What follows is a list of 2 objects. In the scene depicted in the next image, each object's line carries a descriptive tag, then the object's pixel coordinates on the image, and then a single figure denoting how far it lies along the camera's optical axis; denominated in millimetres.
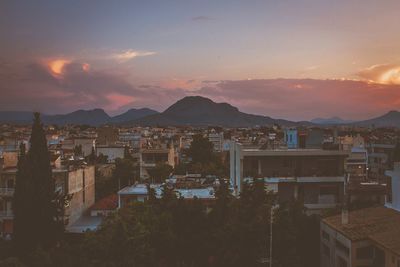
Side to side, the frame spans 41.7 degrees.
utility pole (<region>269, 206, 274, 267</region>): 18031
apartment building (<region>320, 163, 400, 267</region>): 16688
